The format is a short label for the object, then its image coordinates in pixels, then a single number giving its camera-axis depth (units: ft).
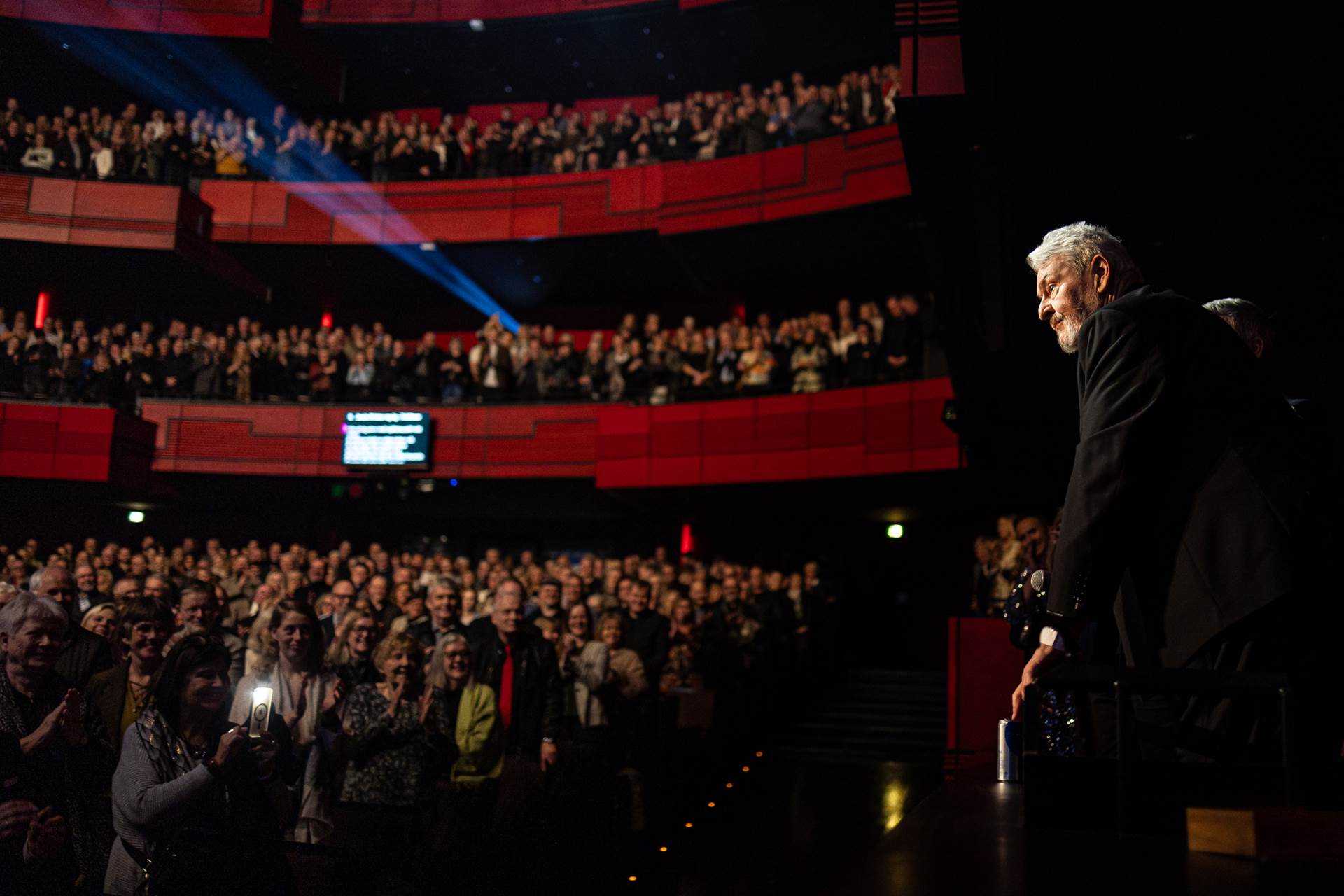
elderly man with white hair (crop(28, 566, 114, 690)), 14.67
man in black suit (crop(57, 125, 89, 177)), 60.49
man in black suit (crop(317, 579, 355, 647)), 26.37
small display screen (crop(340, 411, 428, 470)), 55.62
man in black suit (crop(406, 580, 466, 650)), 20.53
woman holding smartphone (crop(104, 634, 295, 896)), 11.94
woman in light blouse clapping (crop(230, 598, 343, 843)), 15.31
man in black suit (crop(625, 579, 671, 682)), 25.79
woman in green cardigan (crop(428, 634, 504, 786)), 17.39
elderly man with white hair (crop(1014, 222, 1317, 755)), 6.33
